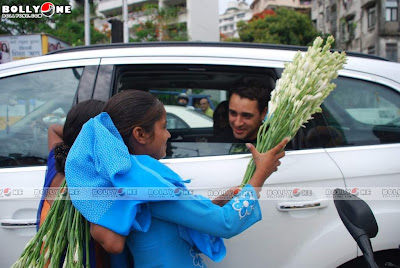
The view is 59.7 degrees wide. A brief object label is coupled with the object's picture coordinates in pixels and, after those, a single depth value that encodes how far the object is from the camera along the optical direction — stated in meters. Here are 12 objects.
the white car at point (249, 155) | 1.81
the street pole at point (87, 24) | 13.19
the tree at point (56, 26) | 17.55
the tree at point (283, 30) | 29.45
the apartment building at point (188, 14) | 32.72
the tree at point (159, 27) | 28.86
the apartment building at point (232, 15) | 108.44
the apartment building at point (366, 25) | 29.59
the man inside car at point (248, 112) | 2.44
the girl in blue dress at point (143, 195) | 1.18
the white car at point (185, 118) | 3.66
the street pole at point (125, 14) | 13.64
